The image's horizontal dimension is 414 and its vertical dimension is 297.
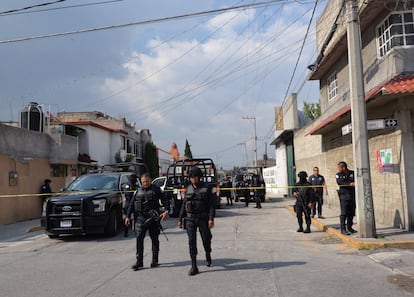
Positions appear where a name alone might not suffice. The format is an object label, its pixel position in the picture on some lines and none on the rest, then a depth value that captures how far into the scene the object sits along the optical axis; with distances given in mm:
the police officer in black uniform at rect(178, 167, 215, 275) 7527
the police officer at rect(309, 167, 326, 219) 15062
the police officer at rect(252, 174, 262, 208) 21797
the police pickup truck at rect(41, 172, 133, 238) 11297
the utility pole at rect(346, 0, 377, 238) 9914
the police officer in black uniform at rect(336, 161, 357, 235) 10820
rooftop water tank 22719
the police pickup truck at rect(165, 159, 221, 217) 17812
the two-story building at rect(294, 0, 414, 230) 10562
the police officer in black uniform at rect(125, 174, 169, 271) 7887
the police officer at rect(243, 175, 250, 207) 23730
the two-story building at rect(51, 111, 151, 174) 29781
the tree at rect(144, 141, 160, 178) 48312
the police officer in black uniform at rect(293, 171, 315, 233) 11836
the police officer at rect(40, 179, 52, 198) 19062
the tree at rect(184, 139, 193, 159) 67062
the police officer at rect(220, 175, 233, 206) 25531
